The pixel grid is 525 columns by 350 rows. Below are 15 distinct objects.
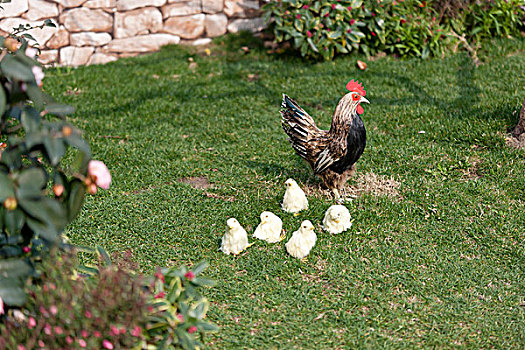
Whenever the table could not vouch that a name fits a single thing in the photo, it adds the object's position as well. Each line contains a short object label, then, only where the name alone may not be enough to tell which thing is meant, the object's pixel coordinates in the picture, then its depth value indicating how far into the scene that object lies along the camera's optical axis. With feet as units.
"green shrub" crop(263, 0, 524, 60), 40.40
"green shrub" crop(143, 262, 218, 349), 14.73
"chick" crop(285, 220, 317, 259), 22.48
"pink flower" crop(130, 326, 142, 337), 13.88
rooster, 24.59
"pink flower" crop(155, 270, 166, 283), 15.56
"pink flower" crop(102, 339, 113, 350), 13.61
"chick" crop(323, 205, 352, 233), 23.91
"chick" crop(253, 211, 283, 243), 23.57
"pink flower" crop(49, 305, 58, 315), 13.83
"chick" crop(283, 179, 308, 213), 25.28
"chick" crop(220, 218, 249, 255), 22.49
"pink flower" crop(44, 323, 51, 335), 13.76
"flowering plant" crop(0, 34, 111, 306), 13.35
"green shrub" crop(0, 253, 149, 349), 13.80
